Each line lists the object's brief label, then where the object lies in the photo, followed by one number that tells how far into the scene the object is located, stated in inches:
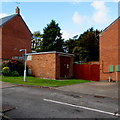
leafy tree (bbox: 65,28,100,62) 1136.8
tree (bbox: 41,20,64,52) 1575.4
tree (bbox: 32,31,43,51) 1835.1
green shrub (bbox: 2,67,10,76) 652.6
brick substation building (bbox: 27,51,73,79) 633.0
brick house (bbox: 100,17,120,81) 601.0
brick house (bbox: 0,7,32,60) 996.6
